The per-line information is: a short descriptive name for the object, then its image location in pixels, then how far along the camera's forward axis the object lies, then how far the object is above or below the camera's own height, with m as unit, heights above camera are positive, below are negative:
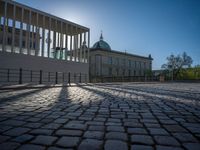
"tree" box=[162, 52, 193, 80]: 55.68 +4.57
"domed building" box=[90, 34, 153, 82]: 59.34 +5.38
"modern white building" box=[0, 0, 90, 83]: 23.15 +5.02
